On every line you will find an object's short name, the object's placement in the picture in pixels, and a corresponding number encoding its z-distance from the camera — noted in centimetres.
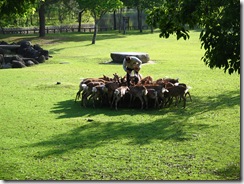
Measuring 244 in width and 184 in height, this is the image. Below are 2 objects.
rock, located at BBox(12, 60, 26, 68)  2336
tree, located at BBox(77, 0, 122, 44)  3728
